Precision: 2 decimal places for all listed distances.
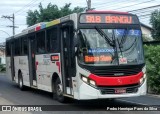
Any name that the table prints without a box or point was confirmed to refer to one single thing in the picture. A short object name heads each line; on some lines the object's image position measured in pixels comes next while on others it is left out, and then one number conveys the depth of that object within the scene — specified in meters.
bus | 12.80
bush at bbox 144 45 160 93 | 19.92
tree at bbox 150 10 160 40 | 51.83
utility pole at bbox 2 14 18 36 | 61.28
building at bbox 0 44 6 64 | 92.19
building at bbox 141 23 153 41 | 80.75
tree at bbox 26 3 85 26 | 52.47
